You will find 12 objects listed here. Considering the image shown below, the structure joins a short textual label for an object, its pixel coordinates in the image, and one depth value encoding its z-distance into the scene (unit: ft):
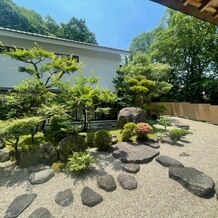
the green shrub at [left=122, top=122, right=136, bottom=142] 29.04
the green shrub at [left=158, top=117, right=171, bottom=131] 36.36
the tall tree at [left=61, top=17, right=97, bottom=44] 86.58
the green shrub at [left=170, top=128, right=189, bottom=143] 30.01
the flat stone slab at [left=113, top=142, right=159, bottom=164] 22.91
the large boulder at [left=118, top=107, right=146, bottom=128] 34.71
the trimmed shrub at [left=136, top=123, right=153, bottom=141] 28.73
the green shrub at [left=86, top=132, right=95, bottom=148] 26.82
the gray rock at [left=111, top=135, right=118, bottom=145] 28.06
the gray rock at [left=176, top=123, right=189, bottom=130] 39.91
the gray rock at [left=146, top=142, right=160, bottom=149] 27.19
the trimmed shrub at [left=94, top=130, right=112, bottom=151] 25.77
